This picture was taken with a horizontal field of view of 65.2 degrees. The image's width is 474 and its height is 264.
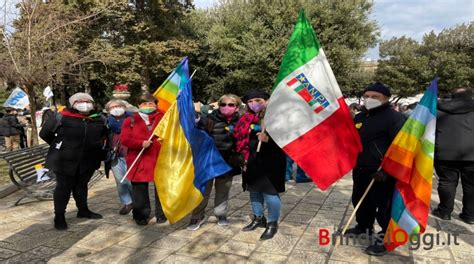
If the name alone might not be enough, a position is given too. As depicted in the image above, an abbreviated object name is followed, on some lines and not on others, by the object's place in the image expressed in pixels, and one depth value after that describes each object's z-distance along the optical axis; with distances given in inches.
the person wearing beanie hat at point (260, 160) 169.9
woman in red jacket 186.5
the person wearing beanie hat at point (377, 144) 153.1
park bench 228.2
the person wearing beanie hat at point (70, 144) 185.9
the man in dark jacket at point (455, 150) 201.8
